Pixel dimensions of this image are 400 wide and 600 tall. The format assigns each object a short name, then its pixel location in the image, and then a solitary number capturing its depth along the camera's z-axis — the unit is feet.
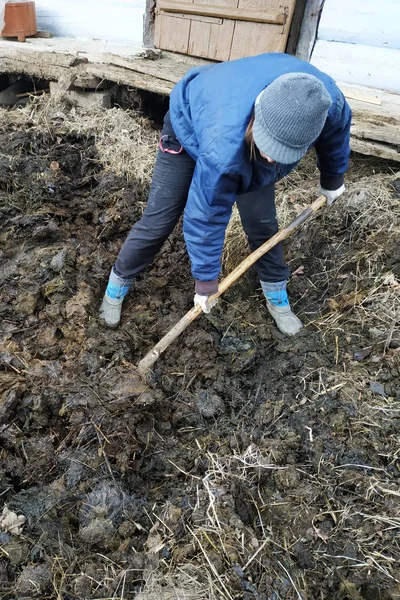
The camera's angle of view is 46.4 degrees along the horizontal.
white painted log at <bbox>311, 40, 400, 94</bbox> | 13.65
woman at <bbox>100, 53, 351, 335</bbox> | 5.82
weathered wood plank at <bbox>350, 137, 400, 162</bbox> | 11.45
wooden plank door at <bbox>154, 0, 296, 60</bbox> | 14.08
